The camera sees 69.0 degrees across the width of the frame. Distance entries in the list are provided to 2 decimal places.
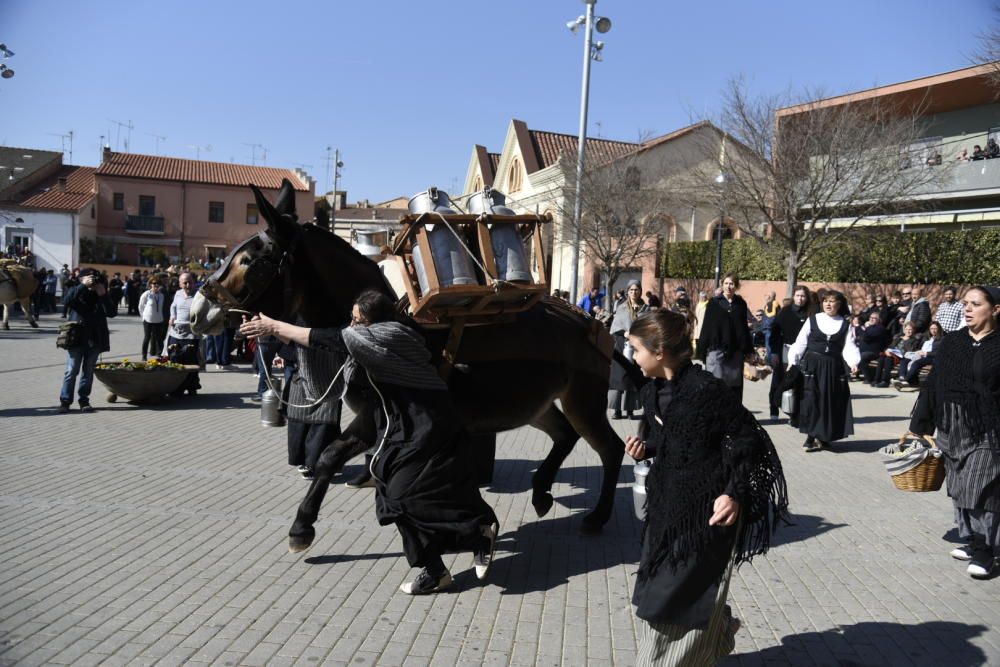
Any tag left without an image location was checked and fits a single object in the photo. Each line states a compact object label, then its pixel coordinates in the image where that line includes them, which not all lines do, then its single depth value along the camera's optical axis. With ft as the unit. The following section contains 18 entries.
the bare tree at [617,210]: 83.92
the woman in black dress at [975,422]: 15.51
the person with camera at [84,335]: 31.63
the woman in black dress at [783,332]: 33.24
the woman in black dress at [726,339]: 30.99
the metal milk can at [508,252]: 14.85
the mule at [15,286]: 68.64
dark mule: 14.88
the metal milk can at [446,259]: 14.16
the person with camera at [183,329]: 40.52
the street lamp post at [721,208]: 66.13
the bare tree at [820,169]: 61.21
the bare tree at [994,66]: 36.38
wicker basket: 17.31
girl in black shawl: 9.40
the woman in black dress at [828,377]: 29.27
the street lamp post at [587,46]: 71.05
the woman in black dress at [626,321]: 34.81
